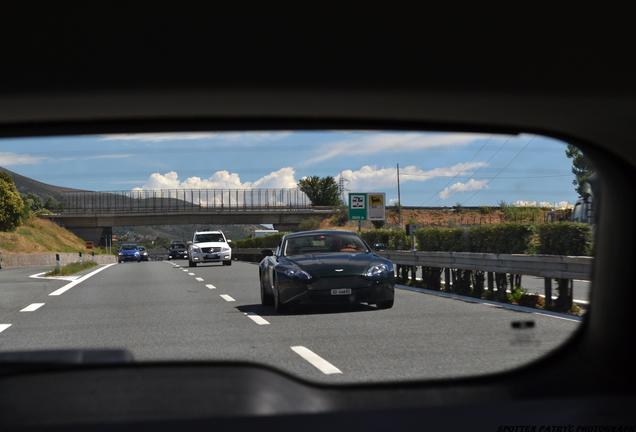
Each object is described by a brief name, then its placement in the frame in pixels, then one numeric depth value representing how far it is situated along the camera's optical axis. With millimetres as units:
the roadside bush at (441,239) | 26438
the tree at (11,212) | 20244
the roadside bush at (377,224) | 38262
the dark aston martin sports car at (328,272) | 12539
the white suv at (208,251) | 40219
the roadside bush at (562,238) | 15742
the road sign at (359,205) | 33656
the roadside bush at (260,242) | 52106
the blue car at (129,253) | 70125
